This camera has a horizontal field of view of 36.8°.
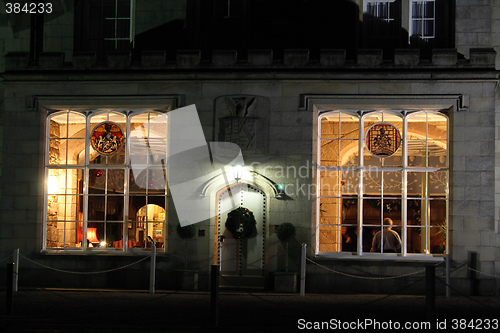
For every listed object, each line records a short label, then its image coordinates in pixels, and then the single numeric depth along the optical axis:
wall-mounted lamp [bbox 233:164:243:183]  18.53
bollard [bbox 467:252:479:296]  17.61
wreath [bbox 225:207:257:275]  18.52
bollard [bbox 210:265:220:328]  12.27
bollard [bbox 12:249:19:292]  16.75
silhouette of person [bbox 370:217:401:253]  18.50
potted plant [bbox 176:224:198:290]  18.20
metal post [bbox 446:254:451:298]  17.58
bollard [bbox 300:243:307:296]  17.09
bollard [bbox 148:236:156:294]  17.55
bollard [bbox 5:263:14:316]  13.61
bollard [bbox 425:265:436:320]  11.70
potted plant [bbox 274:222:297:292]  17.83
